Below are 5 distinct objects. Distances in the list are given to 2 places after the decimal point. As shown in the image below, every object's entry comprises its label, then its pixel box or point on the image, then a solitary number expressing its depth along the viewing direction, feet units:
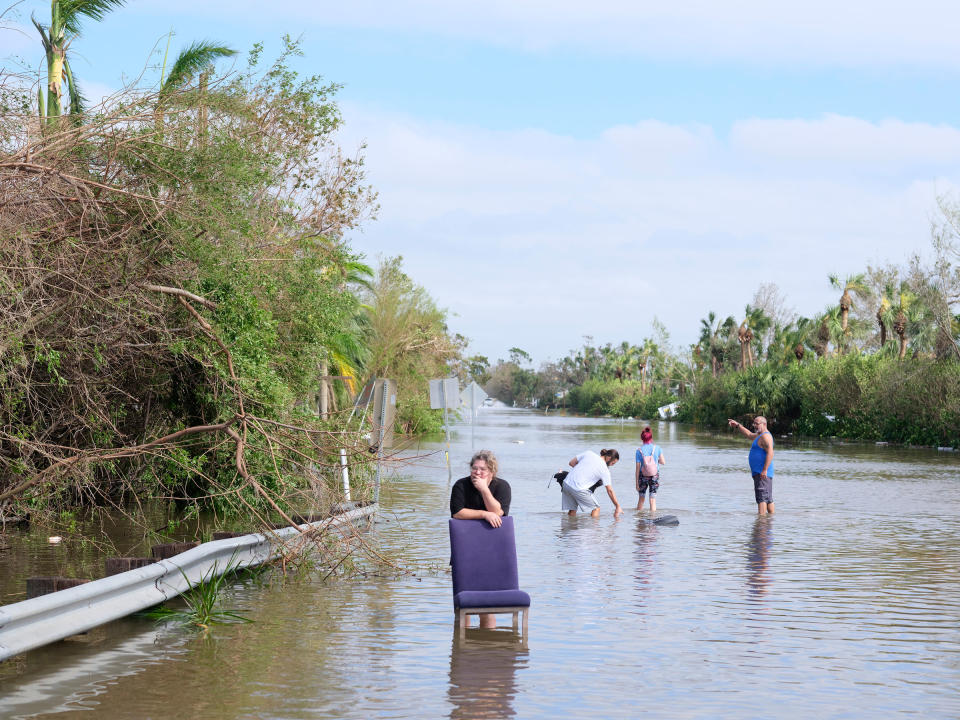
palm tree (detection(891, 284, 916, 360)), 221.05
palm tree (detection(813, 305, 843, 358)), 269.23
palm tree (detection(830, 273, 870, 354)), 266.36
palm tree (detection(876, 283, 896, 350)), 249.96
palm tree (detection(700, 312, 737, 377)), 374.22
